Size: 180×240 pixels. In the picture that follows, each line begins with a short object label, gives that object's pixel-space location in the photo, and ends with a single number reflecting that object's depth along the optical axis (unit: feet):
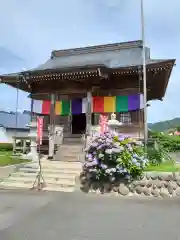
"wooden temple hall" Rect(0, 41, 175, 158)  43.97
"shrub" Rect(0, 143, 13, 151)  71.05
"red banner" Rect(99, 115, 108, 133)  40.68
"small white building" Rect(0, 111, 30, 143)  106.42
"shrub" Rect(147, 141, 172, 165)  39.08
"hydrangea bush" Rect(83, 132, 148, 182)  28.84
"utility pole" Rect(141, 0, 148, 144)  38.79
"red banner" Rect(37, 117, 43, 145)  37.19
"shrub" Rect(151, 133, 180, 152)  78.28
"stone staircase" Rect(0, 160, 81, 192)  31.90
